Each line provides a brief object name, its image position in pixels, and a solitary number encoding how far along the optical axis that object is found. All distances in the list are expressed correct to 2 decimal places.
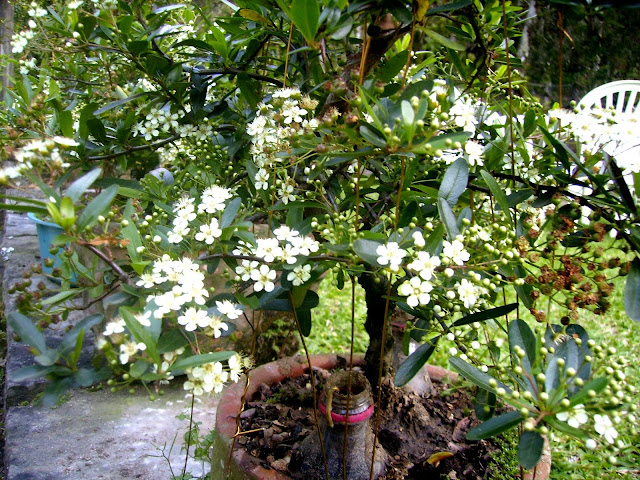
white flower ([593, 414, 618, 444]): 0.26
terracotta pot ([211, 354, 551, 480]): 0.43
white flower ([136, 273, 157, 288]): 0.31
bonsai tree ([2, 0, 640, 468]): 0.30
